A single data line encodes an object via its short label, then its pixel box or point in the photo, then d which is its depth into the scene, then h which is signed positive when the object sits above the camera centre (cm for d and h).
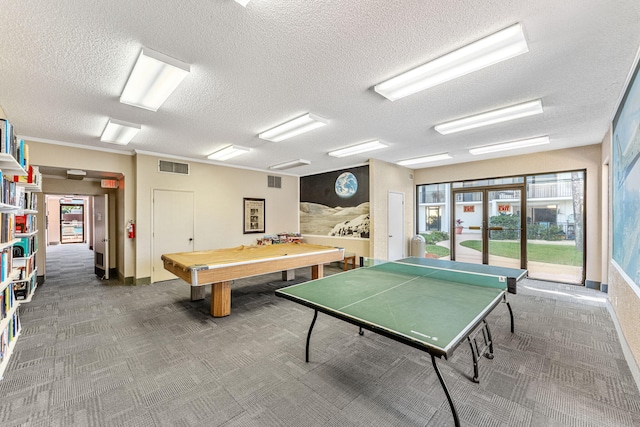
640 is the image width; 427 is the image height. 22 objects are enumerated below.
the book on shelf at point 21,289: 372 -112
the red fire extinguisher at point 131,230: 532 -37
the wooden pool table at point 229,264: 338 -78
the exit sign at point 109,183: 577 +65
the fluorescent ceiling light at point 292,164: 636 +121
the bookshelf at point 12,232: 233 -23
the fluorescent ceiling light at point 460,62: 197 +127
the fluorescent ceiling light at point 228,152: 511 +124
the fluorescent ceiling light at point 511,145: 465 +124
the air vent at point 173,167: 566 +100
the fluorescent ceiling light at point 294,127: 360 +126
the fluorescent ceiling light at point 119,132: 375 +126
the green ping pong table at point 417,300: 161 -74
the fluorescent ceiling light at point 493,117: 317 +124
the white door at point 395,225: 679 -39
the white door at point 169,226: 559 -31
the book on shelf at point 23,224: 362 -16
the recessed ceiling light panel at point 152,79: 224 +129
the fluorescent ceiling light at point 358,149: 489 +125
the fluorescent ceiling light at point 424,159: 589 +123
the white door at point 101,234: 610 -55
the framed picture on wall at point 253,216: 711 -12
